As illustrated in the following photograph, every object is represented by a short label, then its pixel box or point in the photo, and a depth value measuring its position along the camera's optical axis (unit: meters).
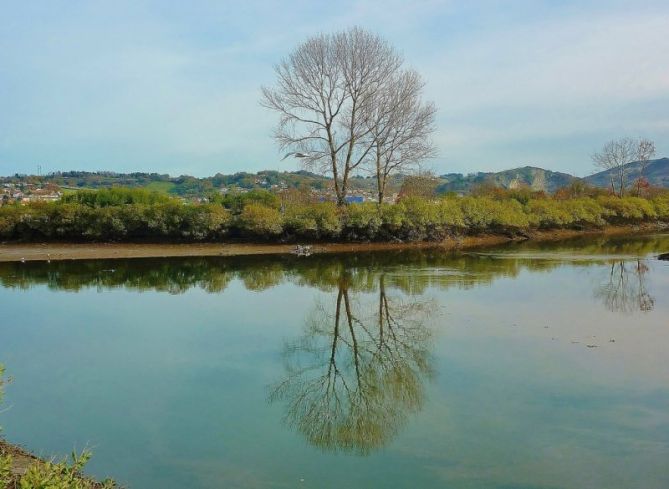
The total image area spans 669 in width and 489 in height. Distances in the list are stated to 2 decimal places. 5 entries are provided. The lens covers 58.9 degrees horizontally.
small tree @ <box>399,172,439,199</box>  31.06
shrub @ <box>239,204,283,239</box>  24.42
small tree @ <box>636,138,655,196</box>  52.50
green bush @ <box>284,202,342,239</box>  24.67
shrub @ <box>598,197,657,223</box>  37.41
